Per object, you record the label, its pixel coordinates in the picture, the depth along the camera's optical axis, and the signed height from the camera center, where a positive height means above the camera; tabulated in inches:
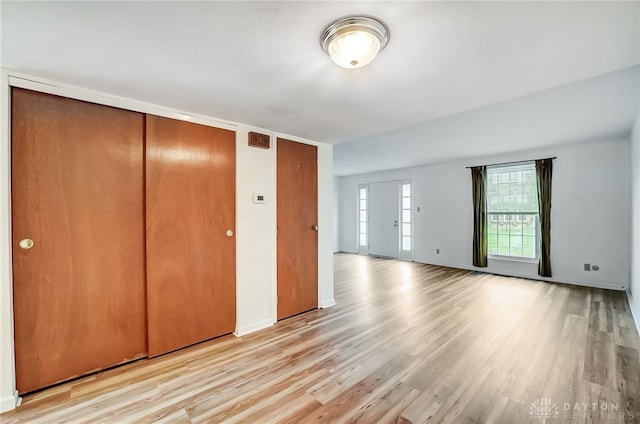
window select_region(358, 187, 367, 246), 310.2 -8.4
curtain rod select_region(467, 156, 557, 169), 188.4 +35.2
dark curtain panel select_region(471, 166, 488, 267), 209.8 -5.9
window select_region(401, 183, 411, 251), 268.5 -7.1
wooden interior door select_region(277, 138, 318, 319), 124.3 -8.6
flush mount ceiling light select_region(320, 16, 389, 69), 50.4 +35.1
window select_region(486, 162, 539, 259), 193.2 -1.8
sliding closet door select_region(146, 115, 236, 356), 90.7 -8.4
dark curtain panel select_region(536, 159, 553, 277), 182.1 +0.3
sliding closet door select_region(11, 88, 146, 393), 70.8 -7.7
